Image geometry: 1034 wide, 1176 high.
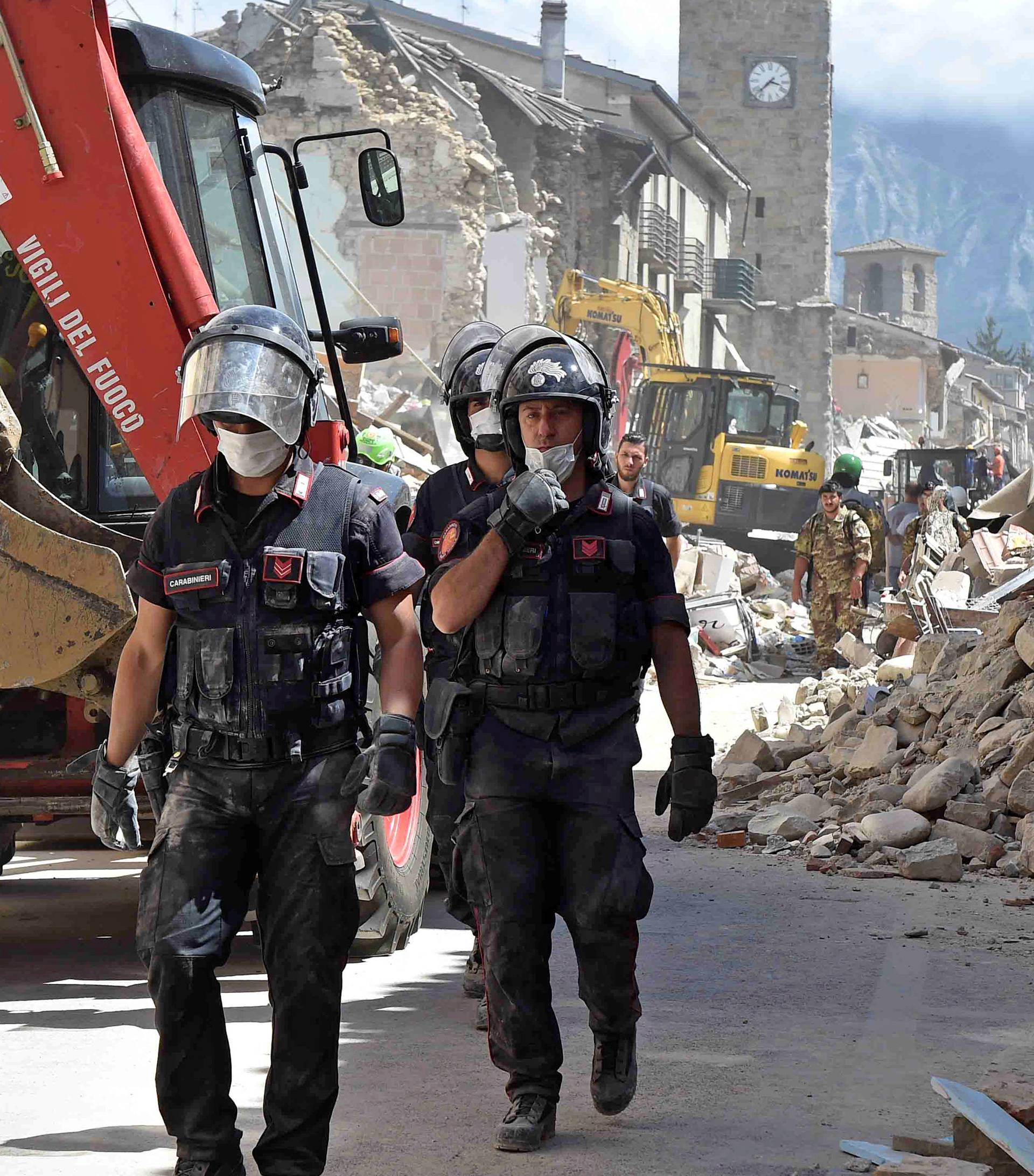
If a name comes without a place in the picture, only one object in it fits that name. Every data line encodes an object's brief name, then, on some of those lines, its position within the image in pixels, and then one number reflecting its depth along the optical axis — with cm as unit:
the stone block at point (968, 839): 1600
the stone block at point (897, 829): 1636
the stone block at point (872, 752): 1894
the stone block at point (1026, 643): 1858
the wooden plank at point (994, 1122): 694
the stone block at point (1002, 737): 1767
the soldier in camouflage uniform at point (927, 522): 3131
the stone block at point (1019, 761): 1669
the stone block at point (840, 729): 2094
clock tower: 12975
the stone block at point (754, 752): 2073
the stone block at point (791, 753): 2102
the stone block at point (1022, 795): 1627
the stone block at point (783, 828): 1769
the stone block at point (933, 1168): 674
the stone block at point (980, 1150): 705
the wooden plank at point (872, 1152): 746
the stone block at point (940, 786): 1678
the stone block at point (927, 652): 2217
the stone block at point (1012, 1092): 745
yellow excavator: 5922
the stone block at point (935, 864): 1552
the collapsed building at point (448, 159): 6837
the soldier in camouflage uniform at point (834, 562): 2842
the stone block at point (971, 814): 1645
